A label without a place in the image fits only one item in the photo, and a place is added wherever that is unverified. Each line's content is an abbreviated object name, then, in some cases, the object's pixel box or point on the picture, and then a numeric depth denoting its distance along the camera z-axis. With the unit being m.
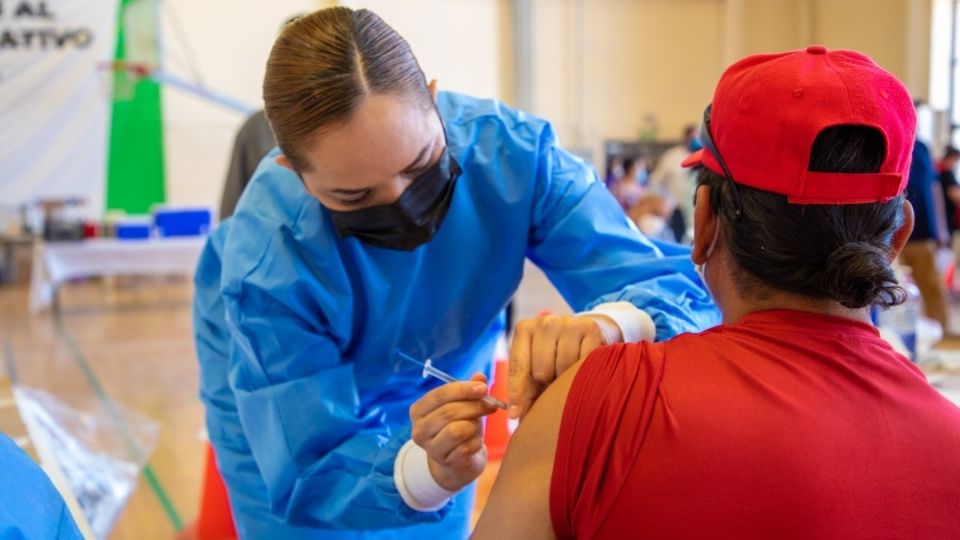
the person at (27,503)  0.70
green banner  8.65
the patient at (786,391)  0.75
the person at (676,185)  5.23
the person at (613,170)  9.98
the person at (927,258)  4.55
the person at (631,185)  7.39
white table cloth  6.57
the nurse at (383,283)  1.04
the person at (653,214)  4.18
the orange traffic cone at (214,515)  2.44
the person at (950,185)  6.39
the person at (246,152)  2.58
